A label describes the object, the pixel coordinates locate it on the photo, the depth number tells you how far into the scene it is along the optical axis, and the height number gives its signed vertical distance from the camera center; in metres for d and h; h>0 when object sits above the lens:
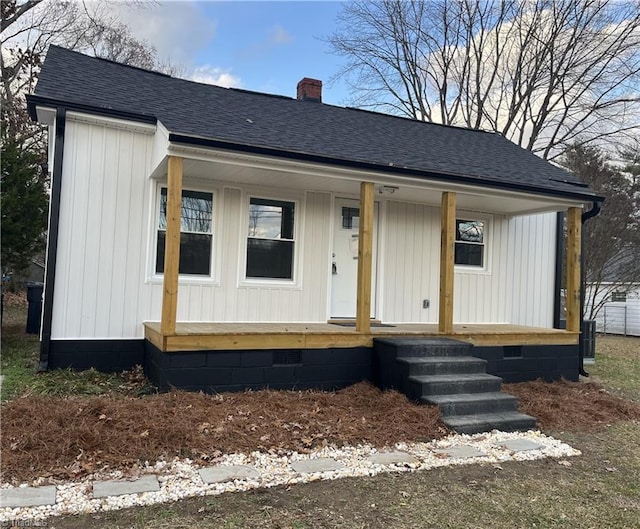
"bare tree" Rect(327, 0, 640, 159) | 17.66 +8.72
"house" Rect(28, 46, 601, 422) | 5.96 +0.65
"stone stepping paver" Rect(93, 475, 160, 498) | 3.31 -1.40
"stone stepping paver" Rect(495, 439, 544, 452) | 4.57 -1.40
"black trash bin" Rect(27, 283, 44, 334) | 9.77 -0.70
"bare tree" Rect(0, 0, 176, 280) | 8.58 +6.81
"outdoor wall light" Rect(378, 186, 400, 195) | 7.35 +1.43
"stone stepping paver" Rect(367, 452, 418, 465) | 4.10 -1.40
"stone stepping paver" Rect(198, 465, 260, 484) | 3.62 -1.40
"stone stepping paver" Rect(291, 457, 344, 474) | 3.88 -1.41
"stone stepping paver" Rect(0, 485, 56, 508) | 3.10 -1.40
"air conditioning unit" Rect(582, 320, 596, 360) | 9.31 -0.82
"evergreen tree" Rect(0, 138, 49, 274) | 8.27 +1.08
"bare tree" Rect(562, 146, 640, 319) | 15.62 +2.00
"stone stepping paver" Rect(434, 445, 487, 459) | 4.31 -1.40
